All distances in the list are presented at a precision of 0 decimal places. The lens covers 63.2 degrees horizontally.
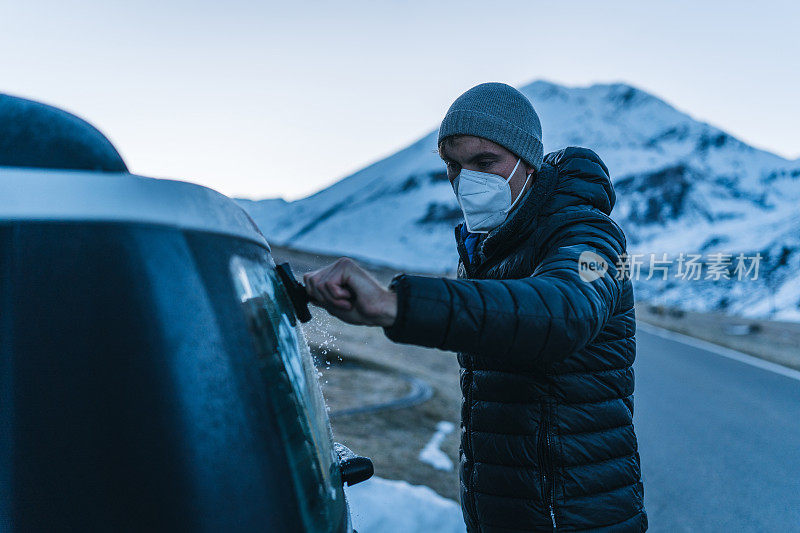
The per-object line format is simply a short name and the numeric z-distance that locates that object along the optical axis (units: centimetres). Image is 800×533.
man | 138
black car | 104
